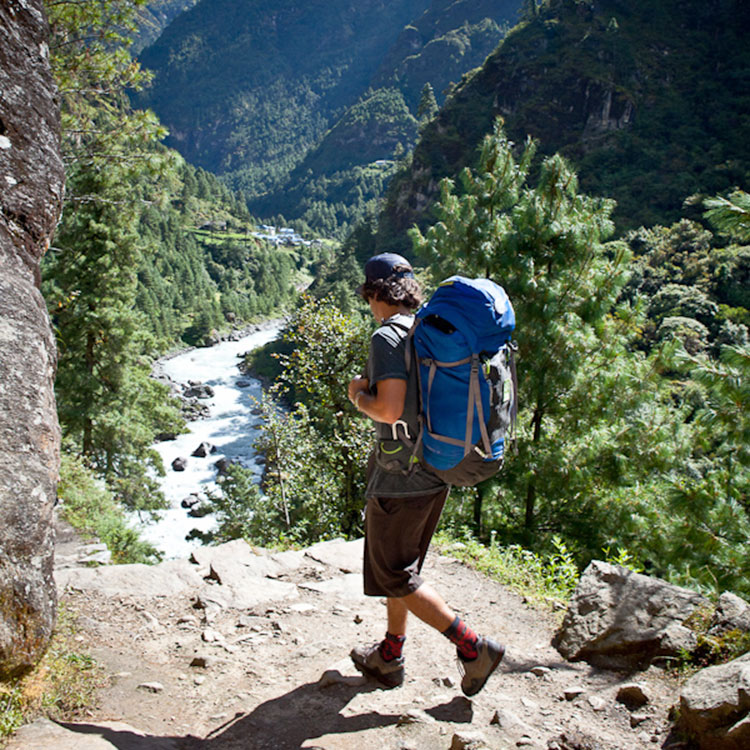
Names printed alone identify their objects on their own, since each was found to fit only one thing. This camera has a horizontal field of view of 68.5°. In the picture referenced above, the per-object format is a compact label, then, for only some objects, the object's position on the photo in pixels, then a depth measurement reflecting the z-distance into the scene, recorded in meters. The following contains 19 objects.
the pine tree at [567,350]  6.40
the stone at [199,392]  44.34
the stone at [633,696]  2.41
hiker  2.12
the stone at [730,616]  2.64
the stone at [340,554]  4.52
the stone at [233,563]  4.08
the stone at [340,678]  2.65
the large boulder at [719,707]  1.90
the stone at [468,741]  2.07
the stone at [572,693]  2.56
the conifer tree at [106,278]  6.96
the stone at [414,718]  2.32
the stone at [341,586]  3.96
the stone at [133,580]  3.66
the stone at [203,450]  32.75
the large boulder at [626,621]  2.77
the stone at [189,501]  26.28
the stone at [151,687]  2.56
